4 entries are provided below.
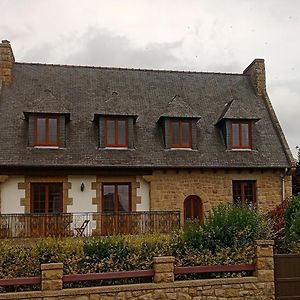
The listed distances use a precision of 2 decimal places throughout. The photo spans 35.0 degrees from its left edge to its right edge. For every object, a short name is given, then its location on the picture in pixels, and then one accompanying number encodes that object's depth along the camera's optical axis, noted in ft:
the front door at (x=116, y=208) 59.21
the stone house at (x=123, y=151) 59.36
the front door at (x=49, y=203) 57.26
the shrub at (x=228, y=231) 38.78
